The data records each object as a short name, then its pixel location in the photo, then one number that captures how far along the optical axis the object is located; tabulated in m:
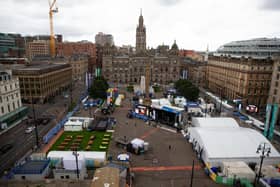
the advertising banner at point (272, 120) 41.09
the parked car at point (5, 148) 37.12
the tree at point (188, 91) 72.19
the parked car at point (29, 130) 45.45
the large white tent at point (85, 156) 31.89
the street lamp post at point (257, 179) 27.55
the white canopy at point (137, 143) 36.95
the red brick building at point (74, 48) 185.62
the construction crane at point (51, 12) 146.18
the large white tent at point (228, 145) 32.41
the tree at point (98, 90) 72.94
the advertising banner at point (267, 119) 41.72
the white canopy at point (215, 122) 44.12
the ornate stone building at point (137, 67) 120.94
